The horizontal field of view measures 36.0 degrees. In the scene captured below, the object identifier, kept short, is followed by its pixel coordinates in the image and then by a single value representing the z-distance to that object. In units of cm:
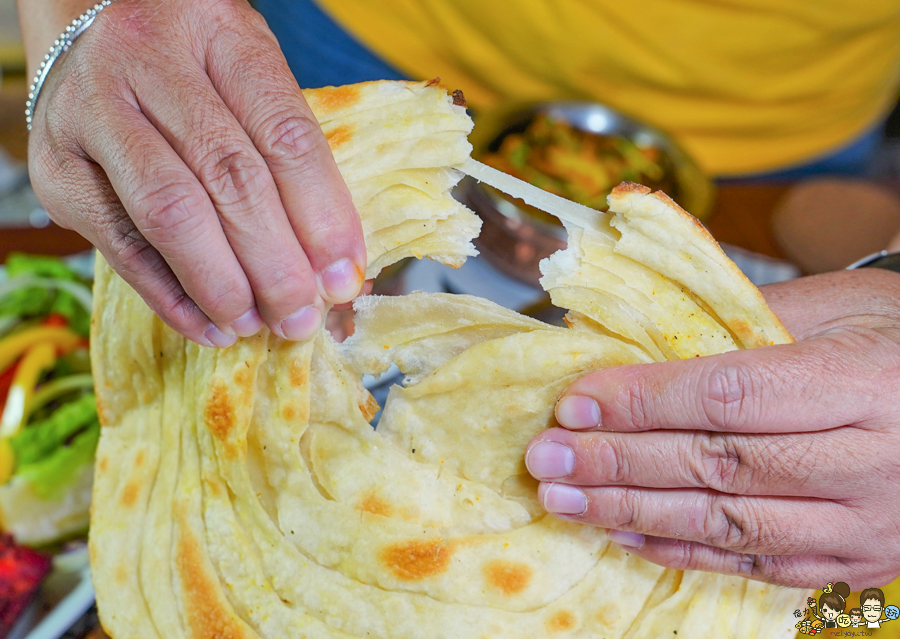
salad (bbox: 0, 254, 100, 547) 57
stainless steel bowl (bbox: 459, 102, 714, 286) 62
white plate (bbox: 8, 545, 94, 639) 50
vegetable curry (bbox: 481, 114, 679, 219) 72
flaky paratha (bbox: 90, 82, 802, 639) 40
